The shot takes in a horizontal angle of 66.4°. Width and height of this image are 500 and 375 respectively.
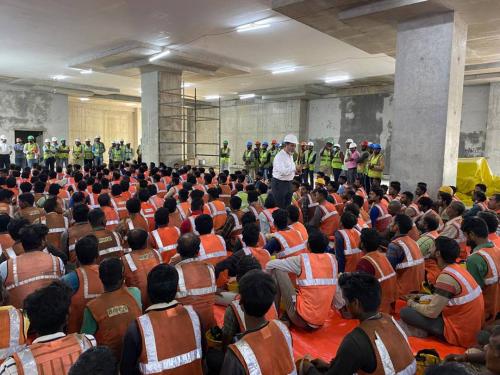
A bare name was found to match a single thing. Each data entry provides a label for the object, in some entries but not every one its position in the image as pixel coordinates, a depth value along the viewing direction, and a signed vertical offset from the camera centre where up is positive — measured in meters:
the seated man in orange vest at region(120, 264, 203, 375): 1.98 -1.00
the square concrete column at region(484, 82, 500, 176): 14.55 +0.94
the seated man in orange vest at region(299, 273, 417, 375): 1.88 -0.95
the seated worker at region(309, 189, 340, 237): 5.92 -1.04
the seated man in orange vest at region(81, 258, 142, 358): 2.39 -1.04
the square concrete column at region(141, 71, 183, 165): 13.13 +1.03
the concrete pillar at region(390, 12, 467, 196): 7.12 +1.05
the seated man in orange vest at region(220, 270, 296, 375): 1.76 -0.92
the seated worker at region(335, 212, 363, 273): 4.20 -1.04
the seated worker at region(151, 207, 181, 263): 4.15 -1.00
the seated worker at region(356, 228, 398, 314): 3.46 -1.02
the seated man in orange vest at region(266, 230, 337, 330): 3.29 -1.14
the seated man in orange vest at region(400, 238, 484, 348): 3.01 -1.21
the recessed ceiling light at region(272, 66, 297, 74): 13.87 +2.94
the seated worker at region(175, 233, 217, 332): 2.79 -1.04
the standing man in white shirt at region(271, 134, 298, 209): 6.85 -0.45
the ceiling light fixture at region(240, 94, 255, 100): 20.99 +2.90
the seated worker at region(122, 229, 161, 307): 3.22 -0.99
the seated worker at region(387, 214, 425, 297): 3.84 -1.10
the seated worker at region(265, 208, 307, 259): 3.82 -0.95
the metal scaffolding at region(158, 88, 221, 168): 13.23 +0.70
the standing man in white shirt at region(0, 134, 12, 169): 15.62 -0.47
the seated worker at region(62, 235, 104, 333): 2.84 -1.04
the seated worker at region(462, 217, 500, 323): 3.32 -1.00
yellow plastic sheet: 9.54 -0.59
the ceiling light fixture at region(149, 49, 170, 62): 11.09 +2.69
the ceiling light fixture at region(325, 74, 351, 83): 15.35 +2.97
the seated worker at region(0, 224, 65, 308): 2.99 -1.01
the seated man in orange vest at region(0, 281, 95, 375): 1.67 -0.92
